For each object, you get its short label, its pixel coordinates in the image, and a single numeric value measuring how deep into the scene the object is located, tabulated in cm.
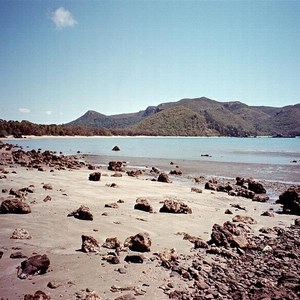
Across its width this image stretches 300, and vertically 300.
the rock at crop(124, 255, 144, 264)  639
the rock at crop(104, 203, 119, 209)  1163
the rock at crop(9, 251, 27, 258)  618
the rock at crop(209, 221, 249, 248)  782
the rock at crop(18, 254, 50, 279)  549
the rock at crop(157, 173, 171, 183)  2092
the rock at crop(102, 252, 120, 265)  625
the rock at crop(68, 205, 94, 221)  952
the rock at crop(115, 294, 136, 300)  484
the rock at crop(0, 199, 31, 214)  970
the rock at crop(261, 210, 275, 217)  1200
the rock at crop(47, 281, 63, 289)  507
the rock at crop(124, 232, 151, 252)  705
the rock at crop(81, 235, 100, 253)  677
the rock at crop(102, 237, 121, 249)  718
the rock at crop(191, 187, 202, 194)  1703
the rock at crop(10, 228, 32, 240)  736
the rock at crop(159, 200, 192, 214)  1146
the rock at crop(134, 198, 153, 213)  1144
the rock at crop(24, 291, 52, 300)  452
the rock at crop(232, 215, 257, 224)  1063
